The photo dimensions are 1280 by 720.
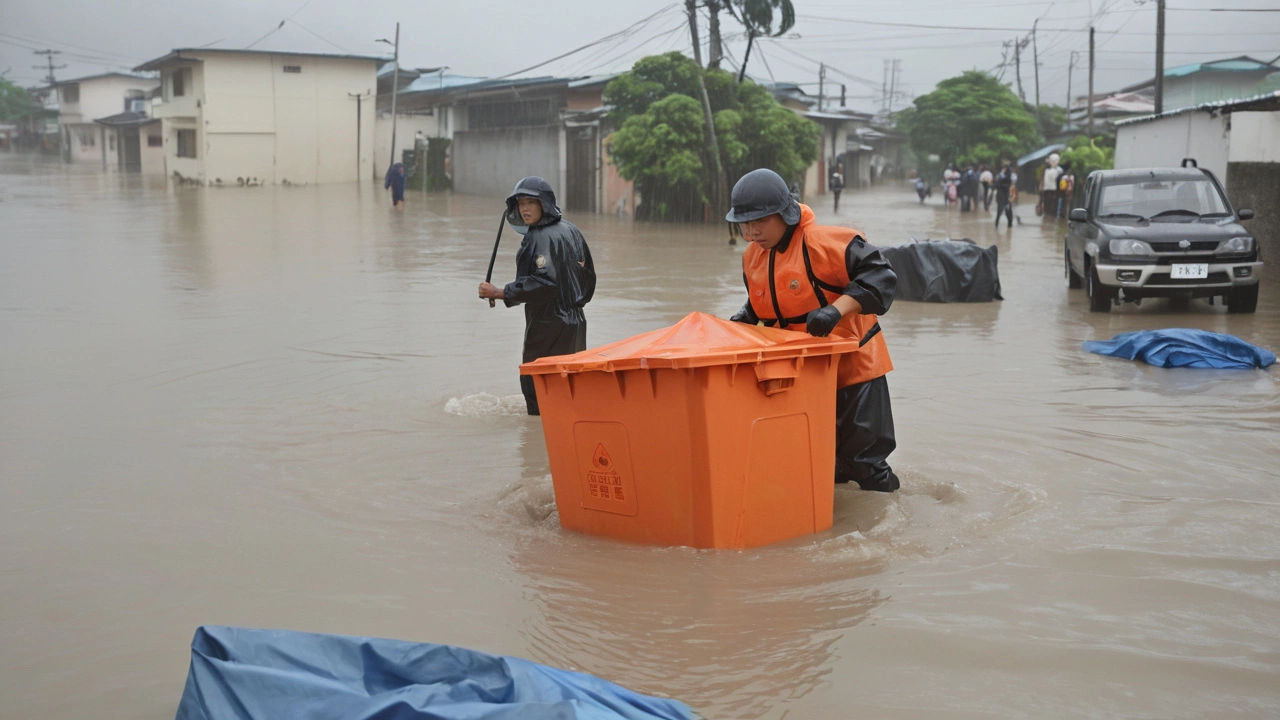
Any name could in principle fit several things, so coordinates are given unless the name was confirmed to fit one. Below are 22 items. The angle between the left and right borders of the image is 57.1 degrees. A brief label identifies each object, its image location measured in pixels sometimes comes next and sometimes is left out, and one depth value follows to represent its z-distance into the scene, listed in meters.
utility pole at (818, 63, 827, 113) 76.38
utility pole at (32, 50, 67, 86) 94.53
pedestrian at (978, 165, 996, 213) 36.38
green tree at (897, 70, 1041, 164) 52.31
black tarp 13.29
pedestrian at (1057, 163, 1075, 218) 28.72
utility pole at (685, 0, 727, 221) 27.14
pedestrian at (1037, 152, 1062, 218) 30.22
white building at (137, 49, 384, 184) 46.75
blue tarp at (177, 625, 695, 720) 2.84
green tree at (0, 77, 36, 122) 87.50
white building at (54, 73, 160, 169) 71.50
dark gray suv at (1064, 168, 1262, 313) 11.54
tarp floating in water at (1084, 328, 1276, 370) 8.89
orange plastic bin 4.24
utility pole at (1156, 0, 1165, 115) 30.45
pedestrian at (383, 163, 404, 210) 32.91
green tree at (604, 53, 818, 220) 26.83
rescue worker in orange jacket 4.55
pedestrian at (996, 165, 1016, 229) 27.67
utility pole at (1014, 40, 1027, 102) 70.50
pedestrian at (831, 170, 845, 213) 37.16
